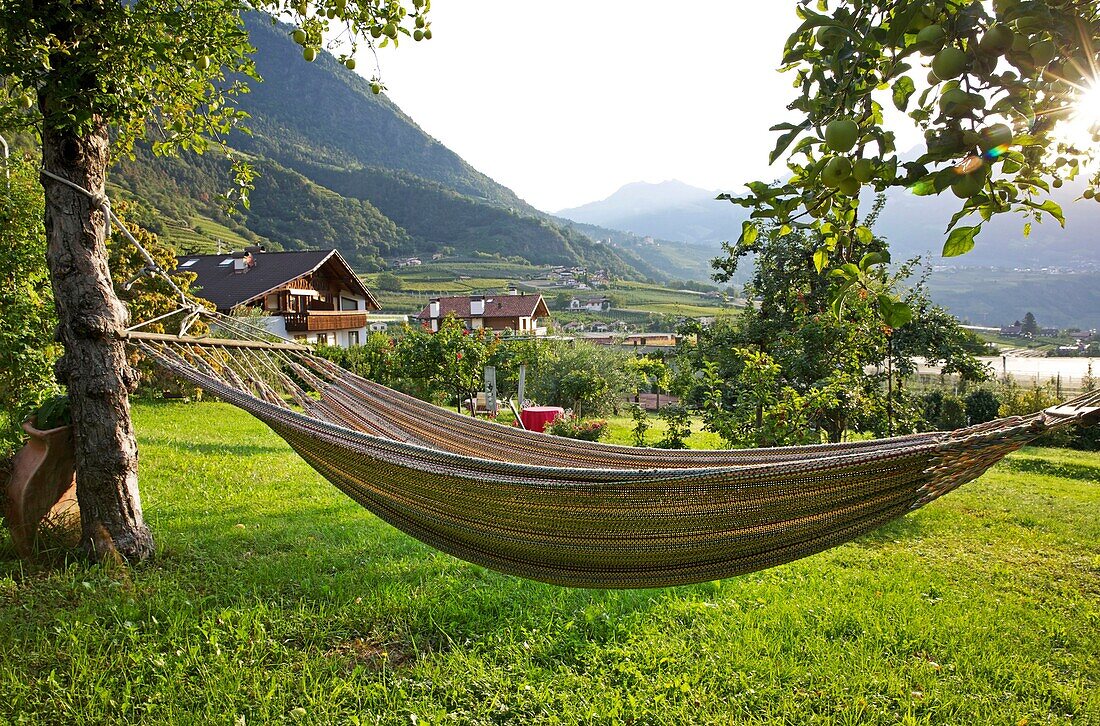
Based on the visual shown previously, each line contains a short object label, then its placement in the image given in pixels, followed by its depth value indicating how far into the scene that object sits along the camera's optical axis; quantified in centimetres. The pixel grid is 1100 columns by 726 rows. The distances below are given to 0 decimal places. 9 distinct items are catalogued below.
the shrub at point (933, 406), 968
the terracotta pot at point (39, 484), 202
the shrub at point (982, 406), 953
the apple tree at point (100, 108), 171
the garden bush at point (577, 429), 626
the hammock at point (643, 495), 108
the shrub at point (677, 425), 507
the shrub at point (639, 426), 541
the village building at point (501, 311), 3014
